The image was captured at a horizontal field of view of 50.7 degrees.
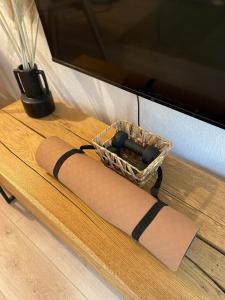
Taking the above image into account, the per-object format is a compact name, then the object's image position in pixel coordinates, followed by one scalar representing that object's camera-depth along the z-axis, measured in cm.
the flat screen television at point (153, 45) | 52
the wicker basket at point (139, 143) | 69
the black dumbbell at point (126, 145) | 72
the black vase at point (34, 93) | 95
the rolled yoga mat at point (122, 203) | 57
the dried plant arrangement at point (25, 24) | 82
